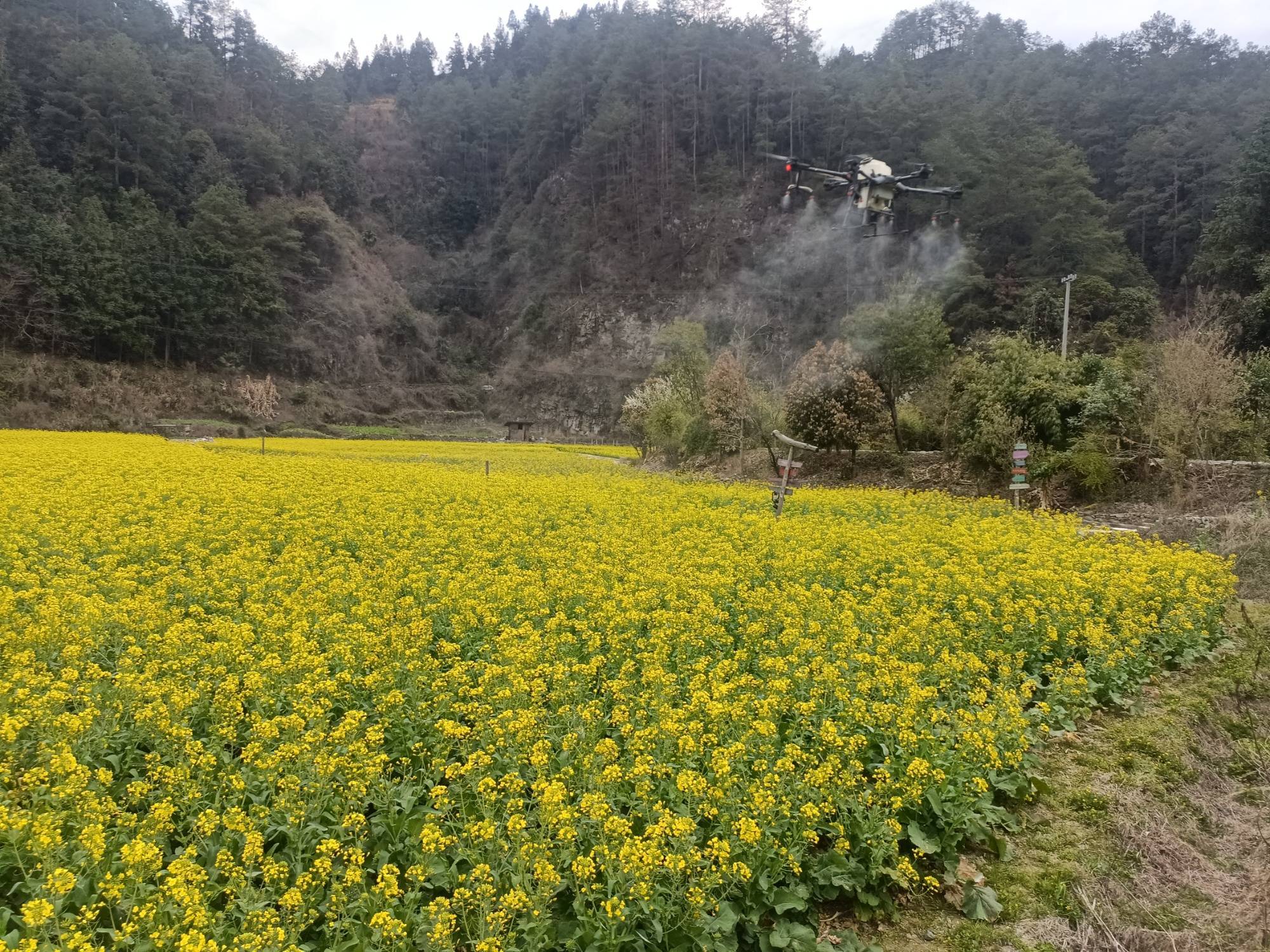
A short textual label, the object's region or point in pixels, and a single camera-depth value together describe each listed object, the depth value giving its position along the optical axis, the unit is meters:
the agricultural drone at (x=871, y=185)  19.61
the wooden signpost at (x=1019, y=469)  15.07
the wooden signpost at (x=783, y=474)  13.60
